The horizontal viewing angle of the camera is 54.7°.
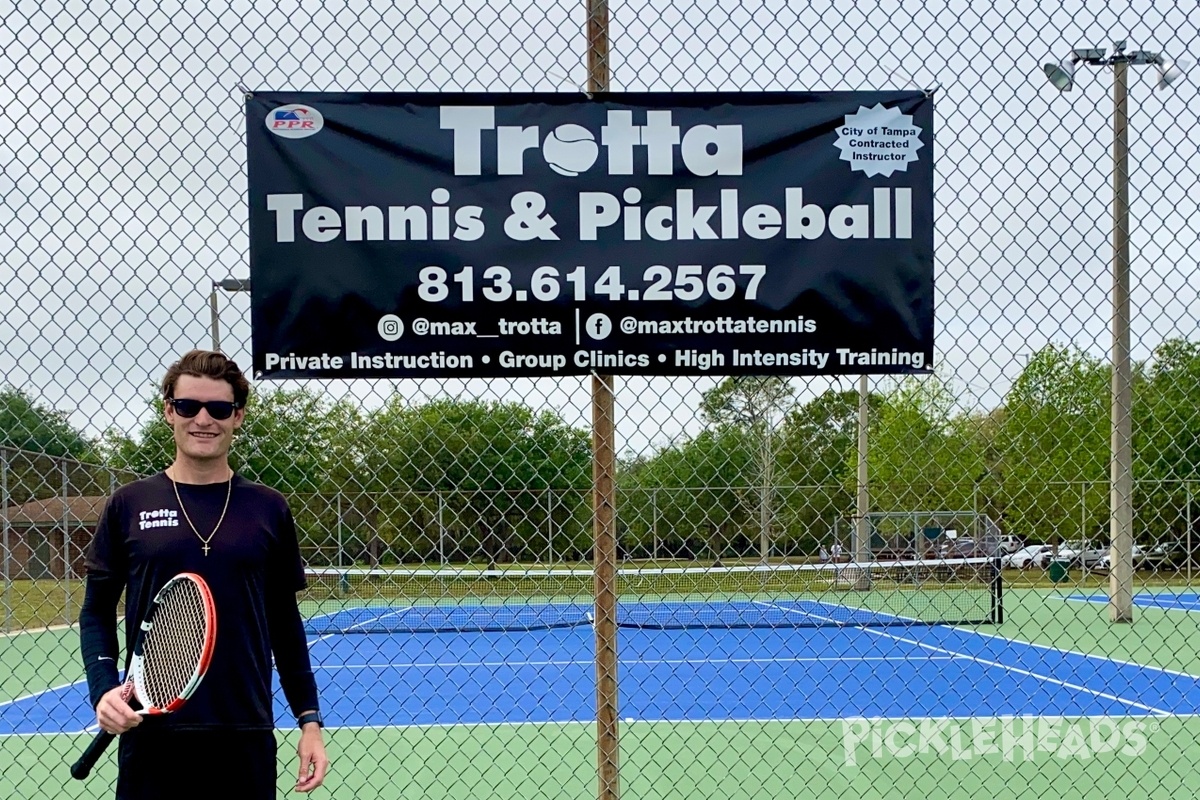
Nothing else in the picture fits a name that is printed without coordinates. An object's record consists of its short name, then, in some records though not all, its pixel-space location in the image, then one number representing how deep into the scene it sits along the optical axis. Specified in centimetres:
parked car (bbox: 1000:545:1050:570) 2526
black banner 361
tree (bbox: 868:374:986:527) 1714
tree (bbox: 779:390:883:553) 1095
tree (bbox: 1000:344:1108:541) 1146
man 278
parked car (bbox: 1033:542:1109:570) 2078
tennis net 1670
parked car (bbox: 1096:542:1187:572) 1963
